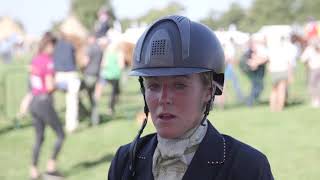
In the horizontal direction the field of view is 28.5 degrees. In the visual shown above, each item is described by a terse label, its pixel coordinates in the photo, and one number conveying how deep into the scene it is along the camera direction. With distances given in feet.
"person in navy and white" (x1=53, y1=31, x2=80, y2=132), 40.27
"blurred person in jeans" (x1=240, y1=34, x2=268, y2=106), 51.52
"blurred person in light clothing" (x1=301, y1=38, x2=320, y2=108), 47.85
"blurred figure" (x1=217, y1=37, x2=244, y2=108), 53.98
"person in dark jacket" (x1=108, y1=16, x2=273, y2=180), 6.74
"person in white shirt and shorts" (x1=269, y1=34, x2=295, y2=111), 44.70
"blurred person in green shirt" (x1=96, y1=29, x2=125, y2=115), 47.21
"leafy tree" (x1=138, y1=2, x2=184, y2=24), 188.41
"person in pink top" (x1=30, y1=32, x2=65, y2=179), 26.13
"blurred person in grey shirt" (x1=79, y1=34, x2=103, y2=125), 42.93
